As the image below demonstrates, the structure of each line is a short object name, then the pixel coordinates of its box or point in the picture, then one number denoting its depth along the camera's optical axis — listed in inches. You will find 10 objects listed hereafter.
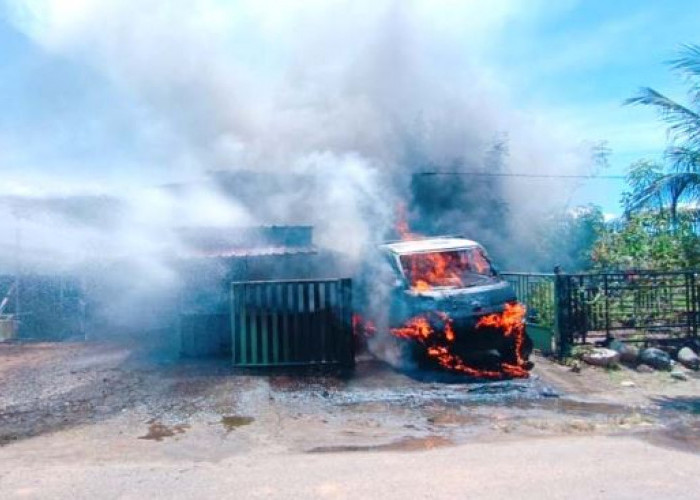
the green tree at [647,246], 524.1
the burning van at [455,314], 343.9
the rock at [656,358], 372.8
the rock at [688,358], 383.5
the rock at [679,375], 353.5
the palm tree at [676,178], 347.6
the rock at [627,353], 384.0
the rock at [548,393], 308.7
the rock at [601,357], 378.0
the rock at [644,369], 370.0
